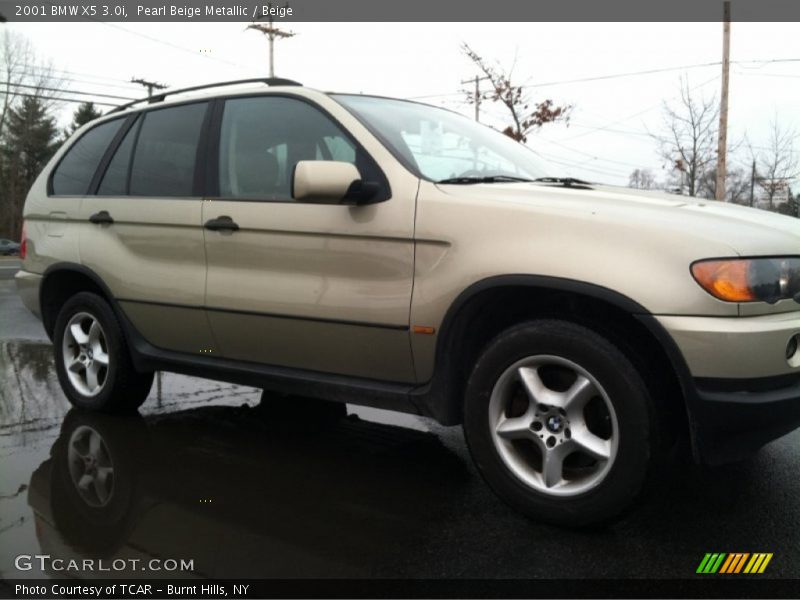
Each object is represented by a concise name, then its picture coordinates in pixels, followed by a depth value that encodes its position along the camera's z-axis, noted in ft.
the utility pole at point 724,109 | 63.21
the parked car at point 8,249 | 130.74
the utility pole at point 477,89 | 80.66
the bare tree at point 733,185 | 99.02
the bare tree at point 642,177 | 145.38
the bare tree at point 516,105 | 69.67
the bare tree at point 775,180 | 90.07
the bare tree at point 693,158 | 79.15
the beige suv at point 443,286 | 7.92
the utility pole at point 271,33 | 101.21
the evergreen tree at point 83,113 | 173.96
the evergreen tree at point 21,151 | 153.69
